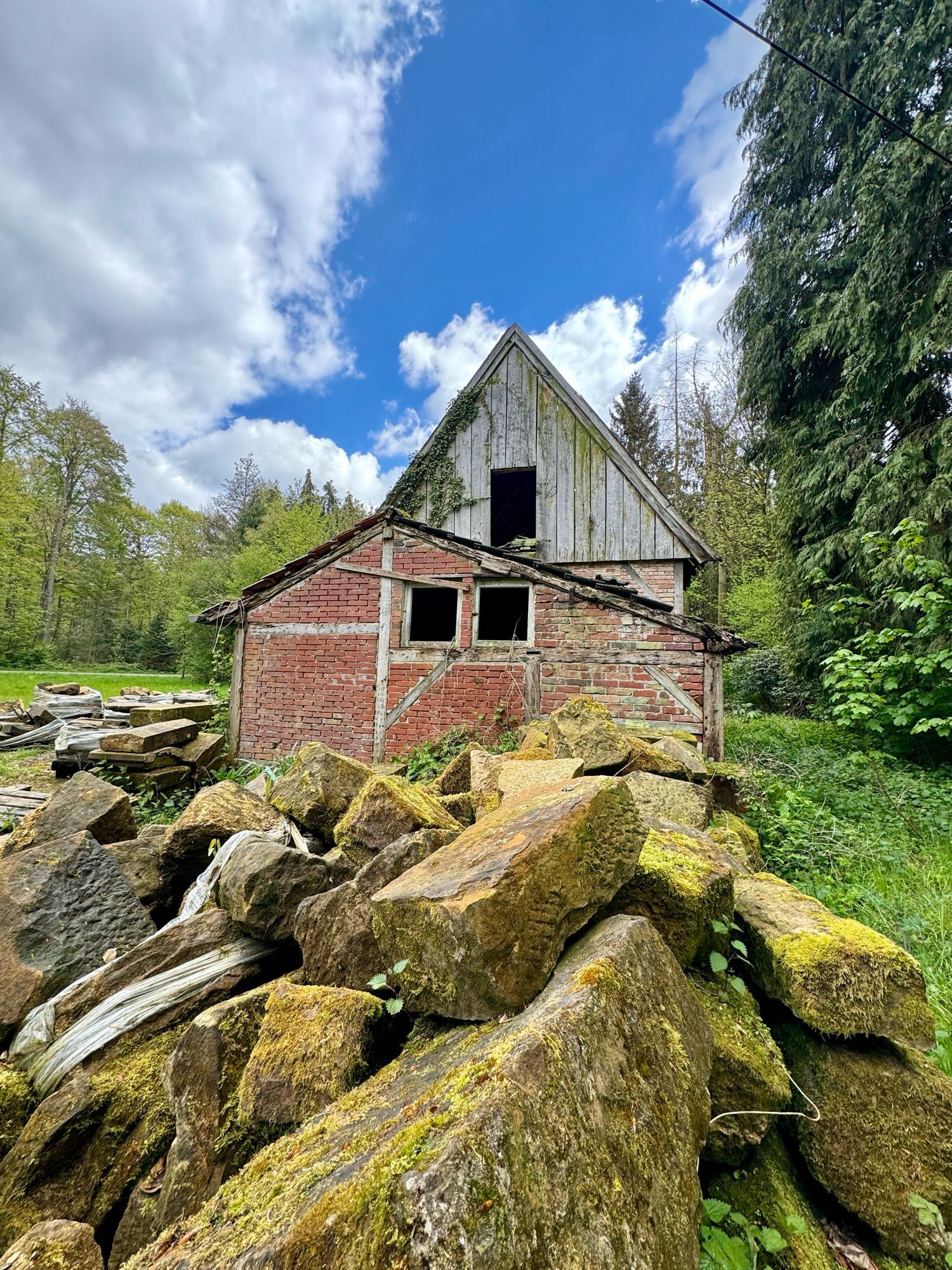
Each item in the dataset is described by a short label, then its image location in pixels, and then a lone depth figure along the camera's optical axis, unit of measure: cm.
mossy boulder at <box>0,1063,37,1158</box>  195
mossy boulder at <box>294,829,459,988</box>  199
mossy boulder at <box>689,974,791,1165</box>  149
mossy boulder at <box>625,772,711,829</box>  323
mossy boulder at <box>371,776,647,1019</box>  150
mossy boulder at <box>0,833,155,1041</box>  238
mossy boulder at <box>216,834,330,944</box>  232
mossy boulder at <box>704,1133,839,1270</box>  136
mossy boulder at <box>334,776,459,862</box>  277
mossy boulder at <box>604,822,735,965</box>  189
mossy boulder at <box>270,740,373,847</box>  340
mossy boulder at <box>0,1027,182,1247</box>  170
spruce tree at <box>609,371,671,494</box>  2403
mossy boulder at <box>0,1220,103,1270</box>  128
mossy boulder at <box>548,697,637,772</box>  395
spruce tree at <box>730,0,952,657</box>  865
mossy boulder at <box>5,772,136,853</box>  346
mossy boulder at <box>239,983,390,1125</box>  155
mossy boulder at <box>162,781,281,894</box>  318
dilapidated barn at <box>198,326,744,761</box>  683
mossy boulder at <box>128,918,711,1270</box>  86
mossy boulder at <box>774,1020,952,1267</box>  150
